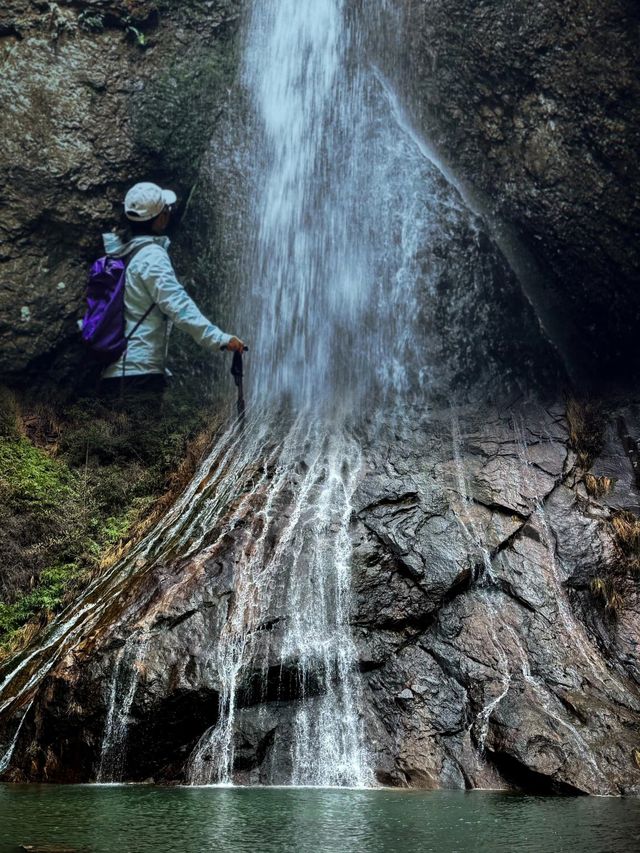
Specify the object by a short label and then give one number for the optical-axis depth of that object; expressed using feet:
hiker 36.35
